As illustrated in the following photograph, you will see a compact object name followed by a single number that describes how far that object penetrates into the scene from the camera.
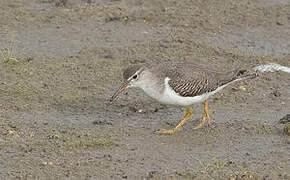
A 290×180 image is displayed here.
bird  8.36
